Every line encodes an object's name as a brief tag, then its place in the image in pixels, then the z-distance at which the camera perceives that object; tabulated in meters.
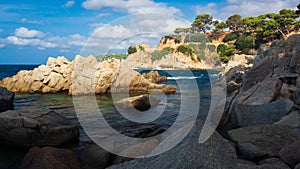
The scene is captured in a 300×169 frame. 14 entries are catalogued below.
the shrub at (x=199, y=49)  74.40
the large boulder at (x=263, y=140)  6.33
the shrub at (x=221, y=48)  90.69
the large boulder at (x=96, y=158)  7.45
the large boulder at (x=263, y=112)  8.73
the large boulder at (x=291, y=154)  5.32
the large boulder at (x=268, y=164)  5.00
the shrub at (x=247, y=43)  84.56
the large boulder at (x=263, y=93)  9.95
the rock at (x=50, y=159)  5.89
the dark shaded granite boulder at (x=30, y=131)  9.45
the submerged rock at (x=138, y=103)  18.53
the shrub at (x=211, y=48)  77.94
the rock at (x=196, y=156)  3.81
